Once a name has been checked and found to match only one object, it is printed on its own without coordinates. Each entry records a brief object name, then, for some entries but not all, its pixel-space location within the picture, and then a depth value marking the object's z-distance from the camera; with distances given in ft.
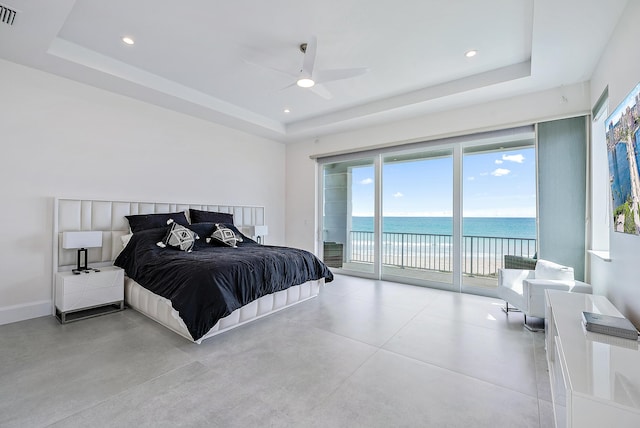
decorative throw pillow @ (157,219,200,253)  11.85
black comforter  8.29
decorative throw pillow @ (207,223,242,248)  13.78
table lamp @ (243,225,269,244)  17.84
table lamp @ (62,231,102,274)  10.53
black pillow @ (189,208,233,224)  15.17
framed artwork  5.63
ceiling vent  7.62
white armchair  9.39
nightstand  10.14
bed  8.98
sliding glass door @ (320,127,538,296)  13.96
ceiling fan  8.84
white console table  3.51
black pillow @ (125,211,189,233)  12.71
